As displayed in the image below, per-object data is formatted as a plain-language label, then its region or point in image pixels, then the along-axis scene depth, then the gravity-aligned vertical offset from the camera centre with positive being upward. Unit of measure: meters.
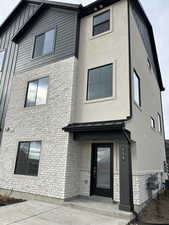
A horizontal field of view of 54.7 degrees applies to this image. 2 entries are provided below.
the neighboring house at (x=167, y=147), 16.02 +1.34
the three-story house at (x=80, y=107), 6.38 +2.31
